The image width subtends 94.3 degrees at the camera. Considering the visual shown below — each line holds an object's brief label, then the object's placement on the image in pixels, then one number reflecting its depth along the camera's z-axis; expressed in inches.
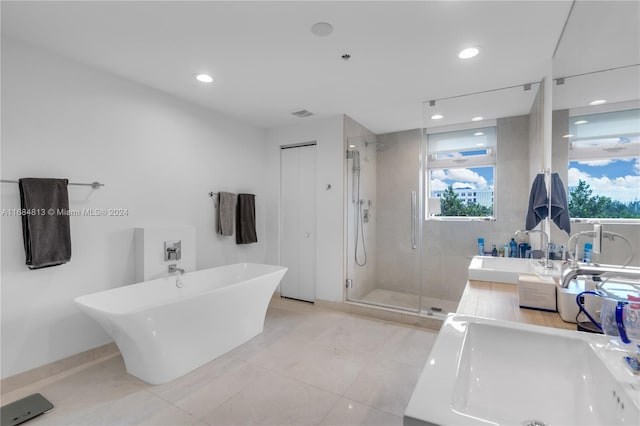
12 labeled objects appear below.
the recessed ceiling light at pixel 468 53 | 90.3
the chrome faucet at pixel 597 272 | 43.4
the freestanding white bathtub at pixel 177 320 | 82.5
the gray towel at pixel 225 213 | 146.3
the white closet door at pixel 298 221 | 164.6
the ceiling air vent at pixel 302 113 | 146.2
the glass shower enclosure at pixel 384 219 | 154.2
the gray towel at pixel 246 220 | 157.6
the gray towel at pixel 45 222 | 86.0
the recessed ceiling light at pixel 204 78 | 108.0
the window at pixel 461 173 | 135.8
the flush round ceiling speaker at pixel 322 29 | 78.6
